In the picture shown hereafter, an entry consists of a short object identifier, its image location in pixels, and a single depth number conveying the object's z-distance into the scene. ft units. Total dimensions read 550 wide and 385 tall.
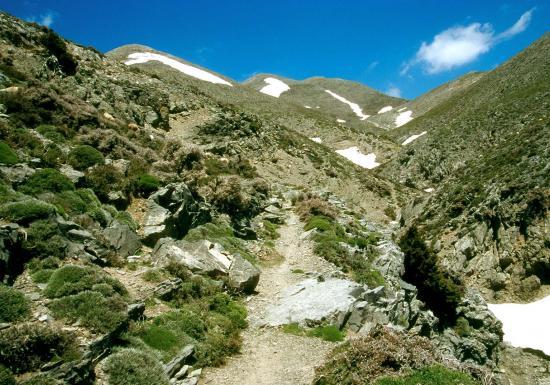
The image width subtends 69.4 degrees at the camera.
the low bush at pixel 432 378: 27.53
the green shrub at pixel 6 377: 22.82
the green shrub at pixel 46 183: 45.70
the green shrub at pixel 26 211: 37.73
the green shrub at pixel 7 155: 47.12
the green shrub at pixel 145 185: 61.16
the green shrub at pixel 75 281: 32.14
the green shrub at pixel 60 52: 100.68
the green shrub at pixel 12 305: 27.53
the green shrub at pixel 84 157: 58.08
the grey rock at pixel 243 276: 50.19
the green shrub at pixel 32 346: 24.34
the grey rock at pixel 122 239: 47.34
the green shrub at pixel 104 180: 55.36
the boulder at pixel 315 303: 44.42
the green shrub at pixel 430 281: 69.05
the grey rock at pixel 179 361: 31.07
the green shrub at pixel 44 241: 36.45
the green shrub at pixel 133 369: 27.84
